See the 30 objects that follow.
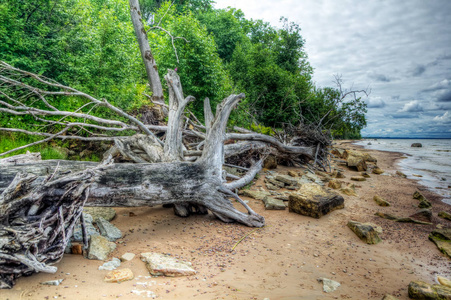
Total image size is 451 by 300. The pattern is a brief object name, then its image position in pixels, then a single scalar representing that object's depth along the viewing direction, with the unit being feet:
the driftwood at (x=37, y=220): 7.38
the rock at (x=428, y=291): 8.63
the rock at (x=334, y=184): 24.16
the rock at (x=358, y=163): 36.04
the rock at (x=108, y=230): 11.50
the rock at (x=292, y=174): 27.29
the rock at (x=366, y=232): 13.64
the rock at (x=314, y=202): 16.75
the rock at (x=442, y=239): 13.21
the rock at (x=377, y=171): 35.04
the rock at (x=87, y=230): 10.64
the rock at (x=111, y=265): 9.01
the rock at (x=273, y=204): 17.76
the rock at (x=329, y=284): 9.13
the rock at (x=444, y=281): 10.26
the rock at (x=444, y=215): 17.89
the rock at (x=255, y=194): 19.56
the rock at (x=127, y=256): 9.84
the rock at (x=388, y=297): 8.45
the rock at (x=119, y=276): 8.26
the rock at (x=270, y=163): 29.09
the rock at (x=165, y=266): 8.98
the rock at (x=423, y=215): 17.24
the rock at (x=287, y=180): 23.74
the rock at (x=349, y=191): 22.74
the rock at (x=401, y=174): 34.87
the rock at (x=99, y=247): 9.61
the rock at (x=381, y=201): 20.40
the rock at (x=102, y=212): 13.63
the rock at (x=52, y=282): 7.60
